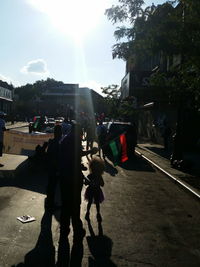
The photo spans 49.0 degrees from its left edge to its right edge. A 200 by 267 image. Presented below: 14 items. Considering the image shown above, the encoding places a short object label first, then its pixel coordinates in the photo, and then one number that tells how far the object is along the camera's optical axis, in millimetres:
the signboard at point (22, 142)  7538
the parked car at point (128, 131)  11033
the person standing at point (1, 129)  7720
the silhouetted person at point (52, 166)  4473
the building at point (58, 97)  68662
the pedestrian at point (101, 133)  10706
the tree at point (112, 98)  32255
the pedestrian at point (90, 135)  11077
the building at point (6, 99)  48262
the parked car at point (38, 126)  10145
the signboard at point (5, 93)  48368
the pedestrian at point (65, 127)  8294
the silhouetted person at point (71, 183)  3396
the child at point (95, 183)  3881
